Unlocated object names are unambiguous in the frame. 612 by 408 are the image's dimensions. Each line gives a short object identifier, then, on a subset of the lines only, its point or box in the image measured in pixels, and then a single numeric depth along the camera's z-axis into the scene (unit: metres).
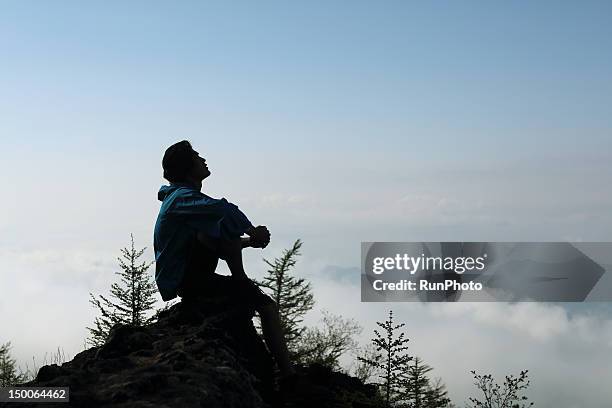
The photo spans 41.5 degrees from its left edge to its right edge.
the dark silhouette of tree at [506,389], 9.75
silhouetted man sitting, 7.48
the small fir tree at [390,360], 9.23
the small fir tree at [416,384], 9.34
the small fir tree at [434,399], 9.31
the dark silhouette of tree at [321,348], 11.56
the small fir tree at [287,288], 13.30
